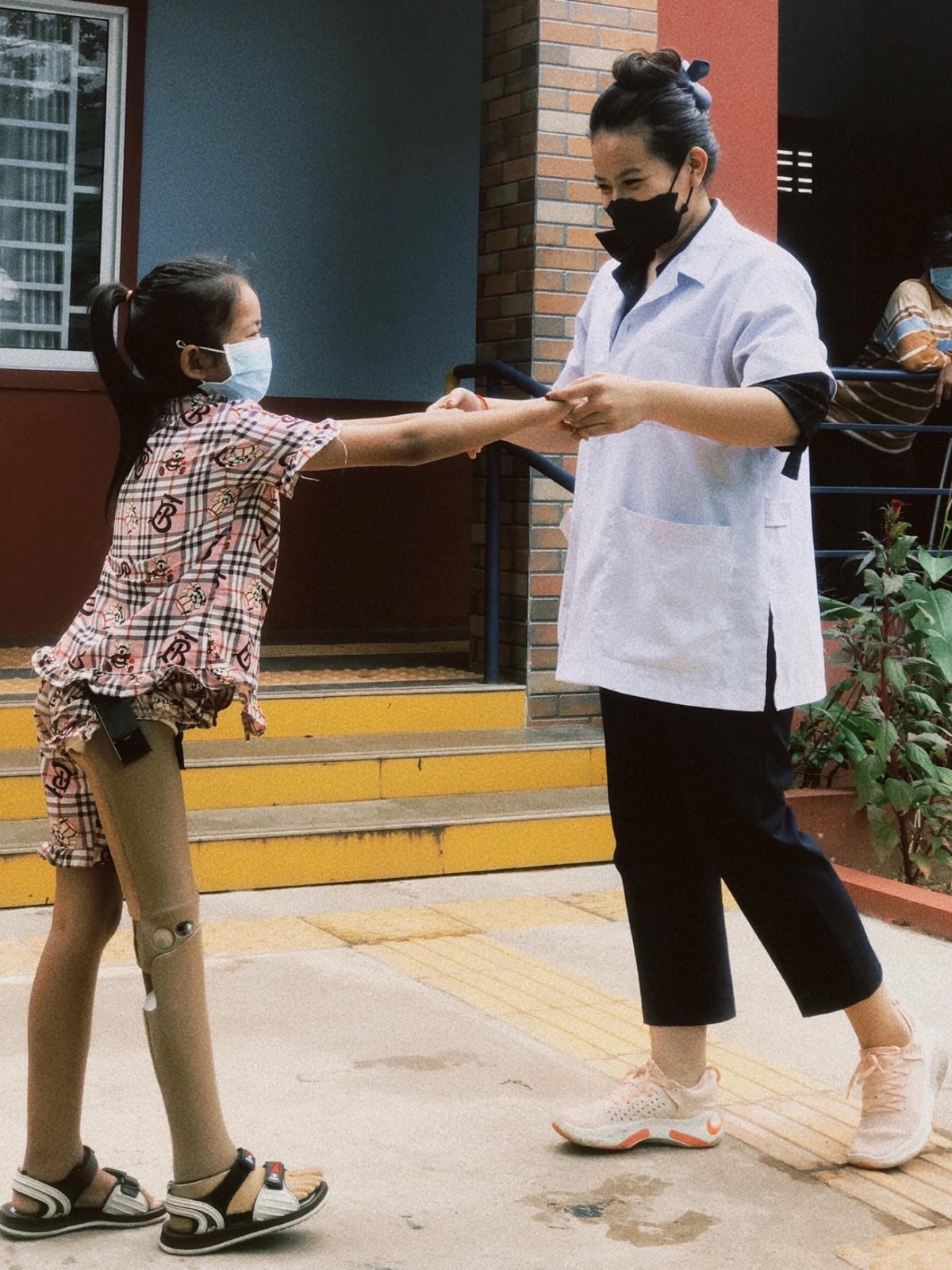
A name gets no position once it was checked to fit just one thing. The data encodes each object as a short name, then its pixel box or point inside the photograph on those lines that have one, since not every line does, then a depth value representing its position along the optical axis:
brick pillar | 6.37
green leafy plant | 5.49
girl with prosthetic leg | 2.68
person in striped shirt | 7.17
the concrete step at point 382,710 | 5.95
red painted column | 6.55
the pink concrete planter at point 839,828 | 5.72
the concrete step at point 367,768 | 5.48
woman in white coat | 3.06
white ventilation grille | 10.09
